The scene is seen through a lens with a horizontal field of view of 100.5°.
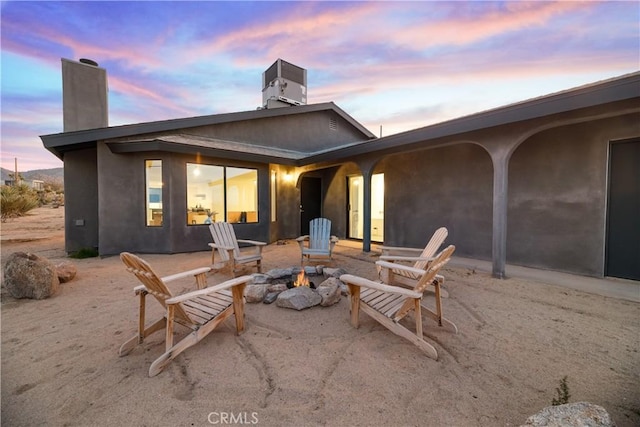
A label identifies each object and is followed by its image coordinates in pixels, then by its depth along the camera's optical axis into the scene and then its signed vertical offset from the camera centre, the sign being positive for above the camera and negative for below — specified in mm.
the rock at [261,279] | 3904 -1110
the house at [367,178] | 4223 +670
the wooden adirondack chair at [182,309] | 2018 -995
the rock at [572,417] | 1062 -880
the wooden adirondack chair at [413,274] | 3410 -858
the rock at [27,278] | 3541 -998
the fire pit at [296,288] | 3299 -1139
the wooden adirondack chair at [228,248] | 4449 -747
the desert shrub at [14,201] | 10734 +95
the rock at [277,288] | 3661 -1157
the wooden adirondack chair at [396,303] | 2252 -966
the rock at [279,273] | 4129 -1073
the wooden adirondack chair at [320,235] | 5552 -628
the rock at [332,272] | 4219 -1080
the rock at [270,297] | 3471 -1222
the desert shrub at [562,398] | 1573 -1177
